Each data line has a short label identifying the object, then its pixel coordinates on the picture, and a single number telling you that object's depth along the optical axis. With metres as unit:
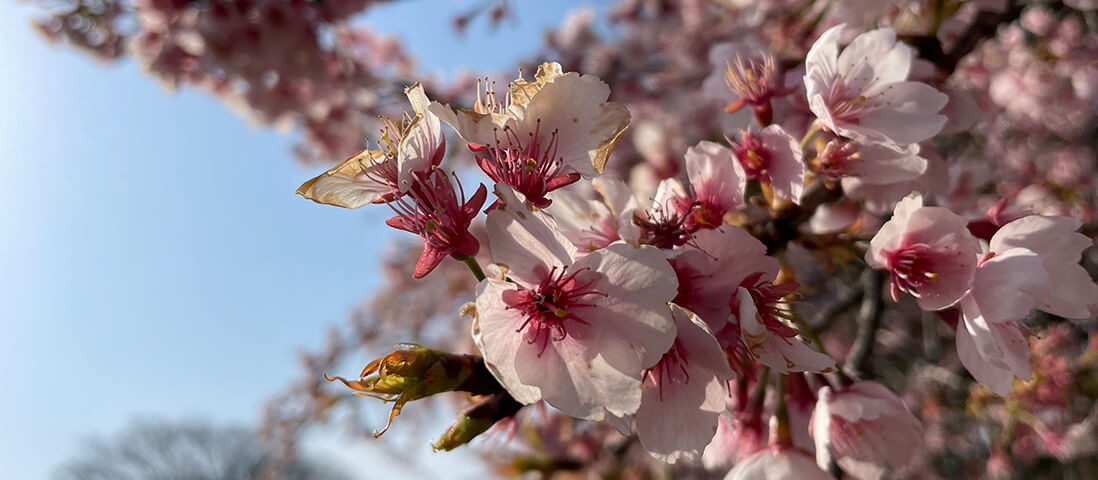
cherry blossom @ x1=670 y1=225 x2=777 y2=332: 0.20
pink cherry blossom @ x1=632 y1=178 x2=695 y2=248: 0.20
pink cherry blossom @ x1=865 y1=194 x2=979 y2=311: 0.21
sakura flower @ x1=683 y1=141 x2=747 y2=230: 0.22
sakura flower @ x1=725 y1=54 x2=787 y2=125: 0.24
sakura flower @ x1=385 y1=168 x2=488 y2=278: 0.20
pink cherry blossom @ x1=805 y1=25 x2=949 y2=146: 0.22
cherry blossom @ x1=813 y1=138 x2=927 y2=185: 0.22
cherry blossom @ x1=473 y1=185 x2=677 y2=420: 0.19
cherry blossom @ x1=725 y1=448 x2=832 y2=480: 0.22
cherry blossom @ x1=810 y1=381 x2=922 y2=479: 0.22
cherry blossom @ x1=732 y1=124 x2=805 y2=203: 0.22
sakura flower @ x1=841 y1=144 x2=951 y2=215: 0.24
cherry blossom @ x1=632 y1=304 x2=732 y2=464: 0.20
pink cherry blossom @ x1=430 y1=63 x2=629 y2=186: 0.20
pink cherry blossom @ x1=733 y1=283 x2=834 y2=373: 0.19
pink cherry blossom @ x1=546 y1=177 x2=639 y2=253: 0.22
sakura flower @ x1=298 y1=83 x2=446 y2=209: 0.19
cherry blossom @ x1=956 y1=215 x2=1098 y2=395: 0.20
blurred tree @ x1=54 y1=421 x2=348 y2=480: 8.97
